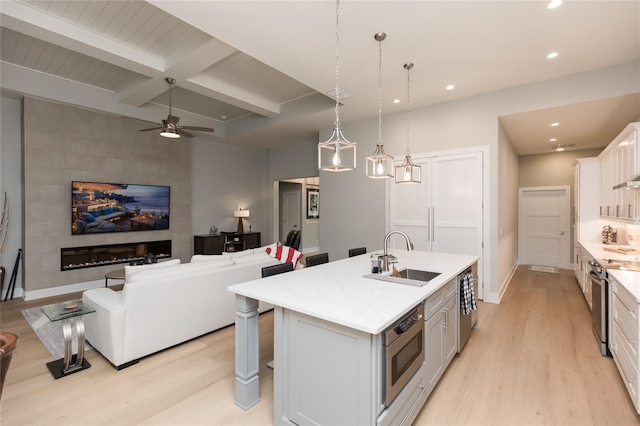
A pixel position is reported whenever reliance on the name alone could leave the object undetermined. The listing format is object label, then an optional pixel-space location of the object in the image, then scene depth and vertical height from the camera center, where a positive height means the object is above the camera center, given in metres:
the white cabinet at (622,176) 3.14 +0.42
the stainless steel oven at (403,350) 1.63 -0.81
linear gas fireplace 5.20 -0.80
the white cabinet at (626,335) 2.05 -0.95
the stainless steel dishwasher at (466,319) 2.85 -1.12
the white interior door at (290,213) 10.07 -0.08
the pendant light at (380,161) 2.85 +0.48
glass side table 2.55 -1.05
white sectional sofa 2.71 -0.93
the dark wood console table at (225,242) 6.94 -0.76
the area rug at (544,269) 6.77 -1.34
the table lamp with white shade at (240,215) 7.77 -0.11
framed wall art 10.07 +0.25
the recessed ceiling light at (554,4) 2.57 +1.75
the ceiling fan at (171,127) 4.16 +1.15
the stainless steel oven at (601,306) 2.87 -0.93
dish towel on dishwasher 2.84 -0.79
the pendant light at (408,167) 3.24 +0.46
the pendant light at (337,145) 2.26 +0.50
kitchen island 1.56 -0.76
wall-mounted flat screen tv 5.27 +0.07
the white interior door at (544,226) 7.21 -0.38
